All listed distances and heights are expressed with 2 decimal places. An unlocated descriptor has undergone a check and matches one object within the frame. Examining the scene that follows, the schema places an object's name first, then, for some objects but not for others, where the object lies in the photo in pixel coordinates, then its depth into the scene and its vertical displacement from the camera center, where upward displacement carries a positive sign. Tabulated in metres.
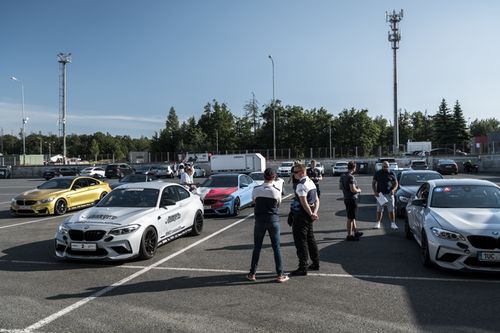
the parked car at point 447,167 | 39.66 -0.99
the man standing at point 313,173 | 13.00 -0.48
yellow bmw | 14.86 -1.33
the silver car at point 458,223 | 6.35 -1.06
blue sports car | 13.87 -1.15
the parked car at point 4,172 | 51.50 -1.48
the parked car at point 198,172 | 46.19 -1.50
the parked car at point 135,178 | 19.47 -0.89
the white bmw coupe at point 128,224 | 7.62 -1.21
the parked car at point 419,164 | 36.34 -0.69
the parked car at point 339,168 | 43.02 -1.09
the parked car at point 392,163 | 37.10 -0.61
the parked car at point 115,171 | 45.69 -1.31
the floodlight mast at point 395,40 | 53.34 +14.71
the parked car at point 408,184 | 12.76 -0.85
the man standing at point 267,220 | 6.46 -0.91
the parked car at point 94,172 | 44.19 -1.34
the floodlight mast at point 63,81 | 59.34 +11.15
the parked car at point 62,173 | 46.41 -1.48
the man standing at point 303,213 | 6.64 -0.86
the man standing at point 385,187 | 10.66 -0.74
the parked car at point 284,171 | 44.12 -1.38
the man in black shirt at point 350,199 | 9.66 -0.93
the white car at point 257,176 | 21.12 -0.90
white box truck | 41.00 -0.51
